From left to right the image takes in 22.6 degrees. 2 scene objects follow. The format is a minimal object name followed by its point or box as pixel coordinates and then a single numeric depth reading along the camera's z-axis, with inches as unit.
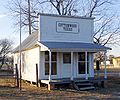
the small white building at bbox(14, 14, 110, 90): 908.0
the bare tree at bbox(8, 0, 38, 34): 1653.3
